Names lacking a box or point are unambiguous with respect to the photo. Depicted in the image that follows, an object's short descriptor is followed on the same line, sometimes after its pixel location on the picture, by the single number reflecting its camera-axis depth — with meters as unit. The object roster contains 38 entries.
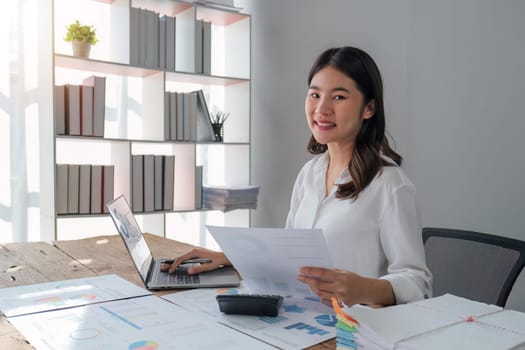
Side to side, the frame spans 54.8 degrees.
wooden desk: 1.26
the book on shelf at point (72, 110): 2.53
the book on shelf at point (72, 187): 2.56
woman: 1.19
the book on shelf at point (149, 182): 2.78
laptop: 1.17
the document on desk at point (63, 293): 0.99
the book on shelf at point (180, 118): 2.87
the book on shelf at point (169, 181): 2.86
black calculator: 0.93
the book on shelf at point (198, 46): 2.93
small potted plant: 2.55
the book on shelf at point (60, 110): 2.51
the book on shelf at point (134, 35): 2.68
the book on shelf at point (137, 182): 2.74
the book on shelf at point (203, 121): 2.99
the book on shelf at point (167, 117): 2.79
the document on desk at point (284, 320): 0.83
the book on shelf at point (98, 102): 2.60
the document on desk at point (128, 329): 0.79
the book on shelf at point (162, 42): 2.79
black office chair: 1.21
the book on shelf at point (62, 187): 2.54
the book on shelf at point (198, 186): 2.95
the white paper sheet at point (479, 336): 0.58
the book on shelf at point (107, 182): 2.66
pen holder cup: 3.07
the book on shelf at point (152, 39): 2.74
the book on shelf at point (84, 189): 2.59
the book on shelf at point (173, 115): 2.83
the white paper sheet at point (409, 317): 0.62
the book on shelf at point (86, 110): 2.57
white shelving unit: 2.72
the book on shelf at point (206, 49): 2.97
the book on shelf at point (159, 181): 2.83
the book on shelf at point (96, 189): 2.63
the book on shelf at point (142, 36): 2.72
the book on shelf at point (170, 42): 2.82
